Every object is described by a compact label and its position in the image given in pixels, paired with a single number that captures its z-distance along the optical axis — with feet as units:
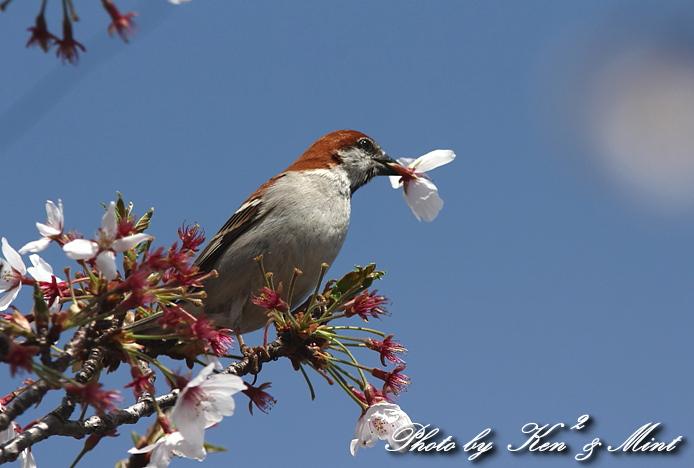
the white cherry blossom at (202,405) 21.36
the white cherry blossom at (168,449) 21.43
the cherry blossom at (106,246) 20.17
